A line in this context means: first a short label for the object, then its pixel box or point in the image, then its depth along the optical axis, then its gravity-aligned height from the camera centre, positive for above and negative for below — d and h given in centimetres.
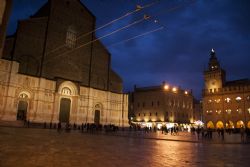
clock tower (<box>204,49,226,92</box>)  6488 +1420
